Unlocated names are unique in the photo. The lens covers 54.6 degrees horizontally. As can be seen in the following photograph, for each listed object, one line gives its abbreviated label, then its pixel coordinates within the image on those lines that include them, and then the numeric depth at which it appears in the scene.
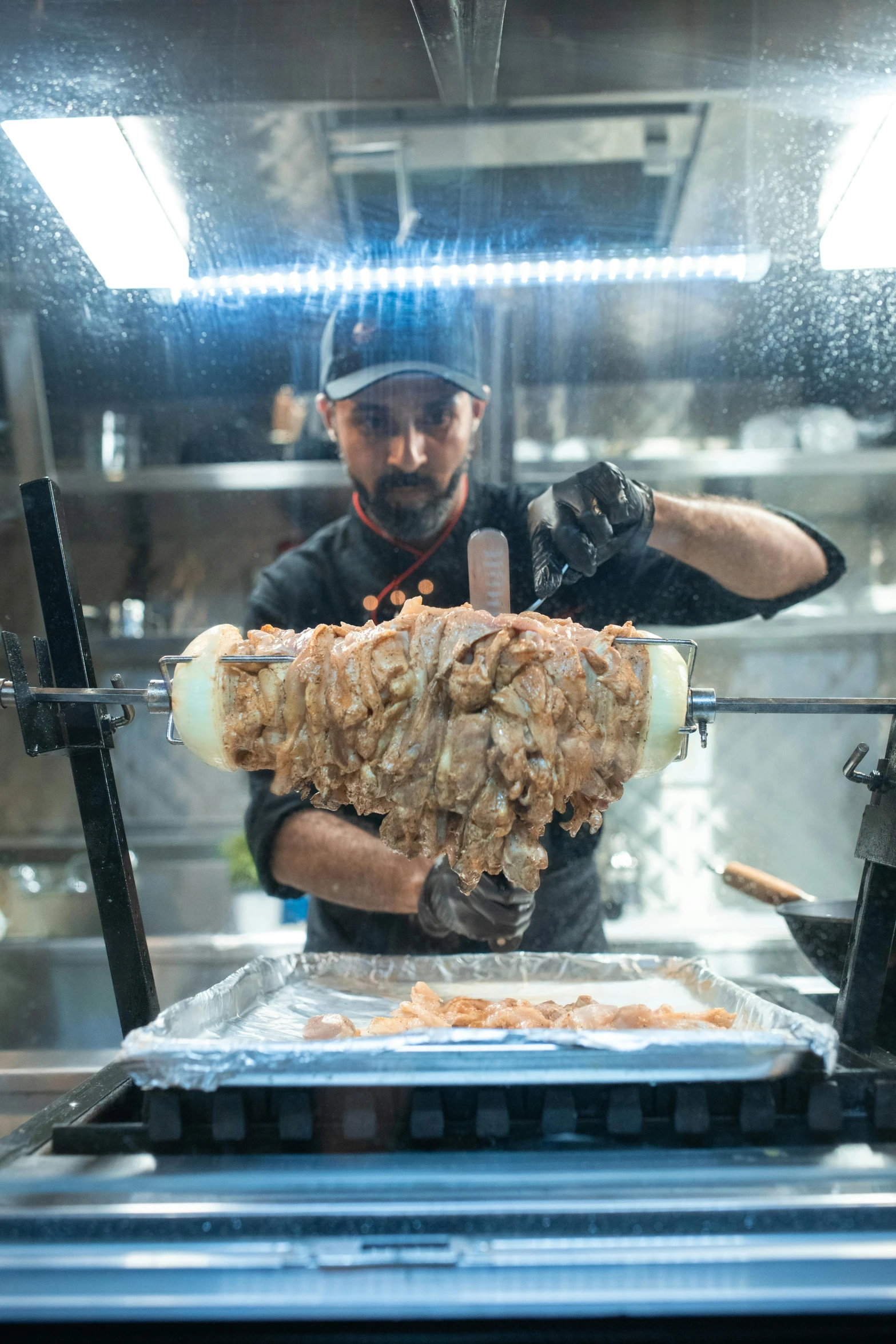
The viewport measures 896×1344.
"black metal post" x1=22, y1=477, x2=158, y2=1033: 1.36
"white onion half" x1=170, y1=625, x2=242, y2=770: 1.28
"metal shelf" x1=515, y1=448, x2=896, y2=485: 2.74
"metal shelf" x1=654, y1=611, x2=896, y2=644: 3.10
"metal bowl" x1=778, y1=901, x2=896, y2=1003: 1.54
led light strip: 2.00
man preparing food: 1.97
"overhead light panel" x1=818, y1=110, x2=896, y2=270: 1.79
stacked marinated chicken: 1.24
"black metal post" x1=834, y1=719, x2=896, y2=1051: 1.32
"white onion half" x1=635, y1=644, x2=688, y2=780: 1.26
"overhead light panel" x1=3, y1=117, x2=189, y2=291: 1.77
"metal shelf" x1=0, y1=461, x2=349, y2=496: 2.74
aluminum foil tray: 1.09
